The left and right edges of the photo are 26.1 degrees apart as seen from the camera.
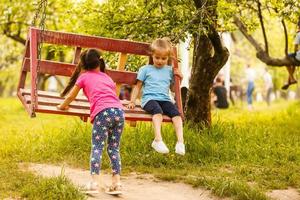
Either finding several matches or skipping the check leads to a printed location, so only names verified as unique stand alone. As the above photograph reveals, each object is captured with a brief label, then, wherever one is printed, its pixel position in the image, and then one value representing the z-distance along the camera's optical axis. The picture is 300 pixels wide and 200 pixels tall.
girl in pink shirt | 6.79
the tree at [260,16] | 10.19
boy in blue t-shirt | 7.61
